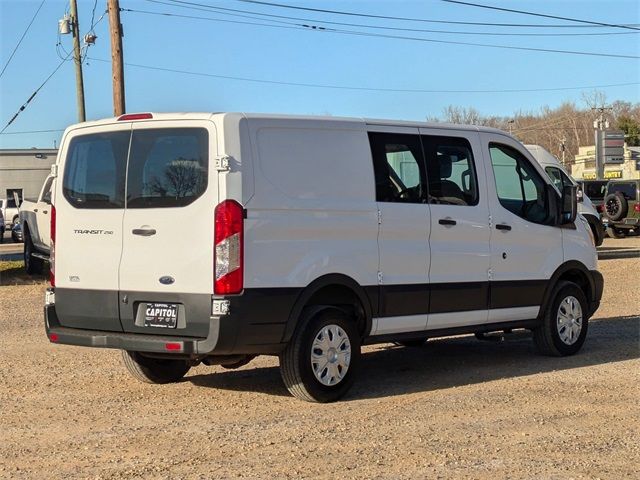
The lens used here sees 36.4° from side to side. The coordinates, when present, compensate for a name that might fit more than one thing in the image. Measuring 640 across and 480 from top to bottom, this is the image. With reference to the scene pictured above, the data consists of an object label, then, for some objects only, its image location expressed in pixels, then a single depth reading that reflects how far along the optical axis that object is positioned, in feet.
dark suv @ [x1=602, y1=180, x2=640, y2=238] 104.63
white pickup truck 61.21
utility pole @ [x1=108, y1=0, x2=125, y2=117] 62.28
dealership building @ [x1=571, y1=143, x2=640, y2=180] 210.14
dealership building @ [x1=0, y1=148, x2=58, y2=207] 198.90
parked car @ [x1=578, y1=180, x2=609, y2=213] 117.91
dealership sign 153.38
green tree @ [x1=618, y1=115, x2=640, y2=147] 290.56
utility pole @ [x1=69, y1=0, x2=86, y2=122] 93.25
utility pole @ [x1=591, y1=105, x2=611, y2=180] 154.38
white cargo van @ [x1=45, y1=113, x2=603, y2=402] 23.32
